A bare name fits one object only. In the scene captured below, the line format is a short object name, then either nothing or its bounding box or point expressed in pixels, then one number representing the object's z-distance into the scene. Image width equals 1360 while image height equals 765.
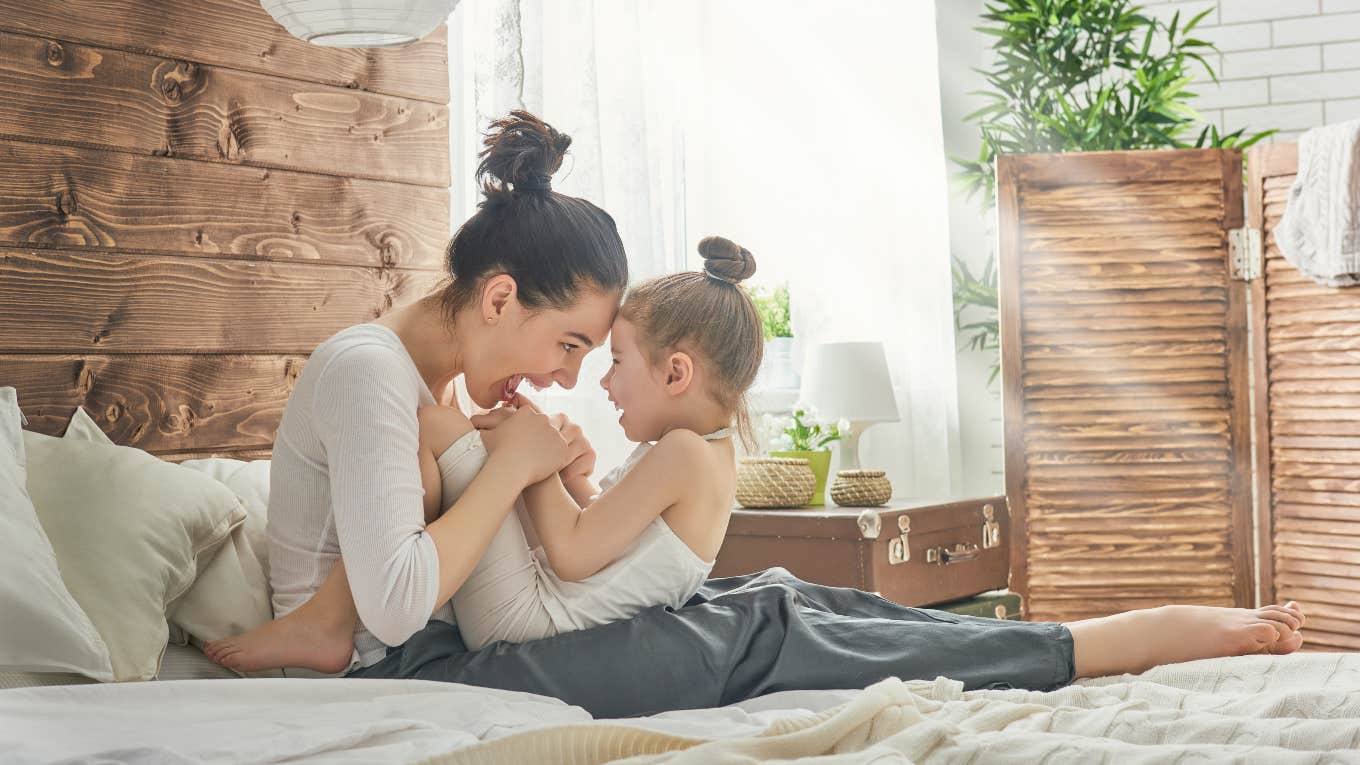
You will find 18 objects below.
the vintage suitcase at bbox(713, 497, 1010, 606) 2.70
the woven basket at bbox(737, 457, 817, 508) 2.86
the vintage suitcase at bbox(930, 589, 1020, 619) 3.04
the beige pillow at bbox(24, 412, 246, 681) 1.57
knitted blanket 1.12
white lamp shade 3.10
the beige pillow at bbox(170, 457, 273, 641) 1.68
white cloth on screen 3.10
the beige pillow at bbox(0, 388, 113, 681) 1.43
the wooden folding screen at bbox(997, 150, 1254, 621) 3.45
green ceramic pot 2.98
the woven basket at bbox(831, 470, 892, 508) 2.85
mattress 1.64
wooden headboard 1.97
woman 1.52
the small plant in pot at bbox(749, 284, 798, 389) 3.72
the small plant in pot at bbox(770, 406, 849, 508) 2.99
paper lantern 1.89
